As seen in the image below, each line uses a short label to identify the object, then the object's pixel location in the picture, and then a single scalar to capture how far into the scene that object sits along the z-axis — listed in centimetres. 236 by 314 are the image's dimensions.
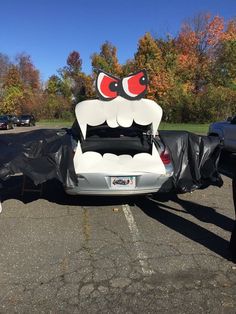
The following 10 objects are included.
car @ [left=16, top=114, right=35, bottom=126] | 3301
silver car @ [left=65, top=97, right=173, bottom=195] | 405
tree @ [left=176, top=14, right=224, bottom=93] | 3179
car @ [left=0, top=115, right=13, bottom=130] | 2680
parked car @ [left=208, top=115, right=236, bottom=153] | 843
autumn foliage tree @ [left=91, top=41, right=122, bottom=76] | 4014
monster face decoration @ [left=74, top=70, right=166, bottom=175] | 412
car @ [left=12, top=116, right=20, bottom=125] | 3312
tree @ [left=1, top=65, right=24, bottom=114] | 4654
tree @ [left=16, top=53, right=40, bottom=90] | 5621
